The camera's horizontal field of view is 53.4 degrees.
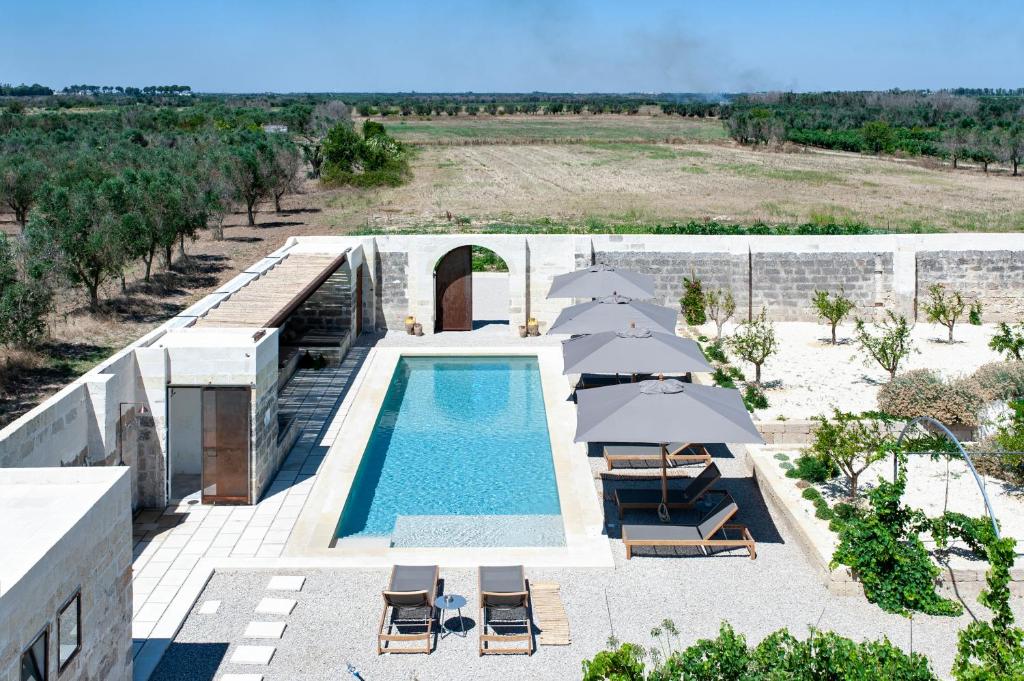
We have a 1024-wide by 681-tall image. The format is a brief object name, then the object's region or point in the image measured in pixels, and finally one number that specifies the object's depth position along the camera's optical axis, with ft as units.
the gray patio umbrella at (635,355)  50.90
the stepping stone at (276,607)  35.32
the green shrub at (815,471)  46.78
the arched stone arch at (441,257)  78.33
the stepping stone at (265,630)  33.73
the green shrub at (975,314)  80.02
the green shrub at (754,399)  58.34
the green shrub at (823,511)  42.59
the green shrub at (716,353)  69.00
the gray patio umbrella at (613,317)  61.26
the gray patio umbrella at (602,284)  67.72
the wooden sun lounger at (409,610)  33.24
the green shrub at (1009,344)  60.85
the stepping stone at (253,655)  32.12
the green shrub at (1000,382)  53.98
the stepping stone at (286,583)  37.04
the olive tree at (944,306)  73.67
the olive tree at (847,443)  42.73
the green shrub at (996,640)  22.95
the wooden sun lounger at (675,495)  44.21
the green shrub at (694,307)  79.36
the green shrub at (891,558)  35.70
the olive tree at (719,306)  75.82
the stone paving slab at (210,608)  35.32
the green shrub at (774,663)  23.88
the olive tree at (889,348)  60.85
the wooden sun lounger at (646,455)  50.16
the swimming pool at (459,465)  44.50
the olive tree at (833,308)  73.61
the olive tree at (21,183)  124.06
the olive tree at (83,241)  80.38
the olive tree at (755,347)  61.98
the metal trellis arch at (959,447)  35.91
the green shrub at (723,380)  61.98
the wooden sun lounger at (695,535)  39.93
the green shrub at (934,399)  51.69
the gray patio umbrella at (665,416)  39.83
